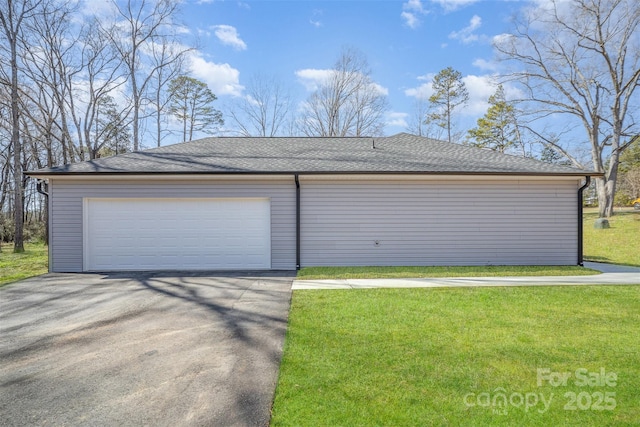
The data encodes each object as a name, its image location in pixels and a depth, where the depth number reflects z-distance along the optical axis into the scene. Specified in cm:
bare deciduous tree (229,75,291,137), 2158
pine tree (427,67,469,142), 2336
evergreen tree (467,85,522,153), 2405
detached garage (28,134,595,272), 796
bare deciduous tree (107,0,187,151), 1742
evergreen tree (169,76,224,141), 2094
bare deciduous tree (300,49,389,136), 2147
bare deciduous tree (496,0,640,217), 1688
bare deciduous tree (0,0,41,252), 1281
